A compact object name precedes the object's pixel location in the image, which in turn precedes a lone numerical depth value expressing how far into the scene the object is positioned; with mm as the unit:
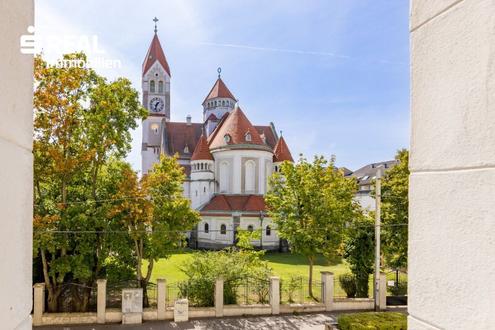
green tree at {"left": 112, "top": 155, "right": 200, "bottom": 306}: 13219
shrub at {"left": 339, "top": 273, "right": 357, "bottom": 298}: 16172
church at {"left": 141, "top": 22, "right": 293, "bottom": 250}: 31250
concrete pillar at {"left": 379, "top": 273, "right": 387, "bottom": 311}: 14477
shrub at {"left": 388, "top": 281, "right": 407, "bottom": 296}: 16500
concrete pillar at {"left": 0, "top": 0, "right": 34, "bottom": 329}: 1225
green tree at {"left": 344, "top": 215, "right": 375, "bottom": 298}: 15836
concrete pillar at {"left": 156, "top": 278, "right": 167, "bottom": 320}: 13078
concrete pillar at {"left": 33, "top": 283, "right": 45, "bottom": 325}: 11992
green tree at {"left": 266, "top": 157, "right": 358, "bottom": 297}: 16172
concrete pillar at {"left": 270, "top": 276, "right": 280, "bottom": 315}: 13812
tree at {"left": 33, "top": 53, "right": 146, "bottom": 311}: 11773
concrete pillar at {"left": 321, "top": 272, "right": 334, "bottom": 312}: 14383
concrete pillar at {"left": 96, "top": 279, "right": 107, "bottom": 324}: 12578
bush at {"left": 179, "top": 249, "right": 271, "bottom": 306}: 14078
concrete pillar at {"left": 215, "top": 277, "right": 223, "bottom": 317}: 13492
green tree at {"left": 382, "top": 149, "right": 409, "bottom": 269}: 16516
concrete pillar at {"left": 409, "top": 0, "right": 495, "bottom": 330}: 1128
